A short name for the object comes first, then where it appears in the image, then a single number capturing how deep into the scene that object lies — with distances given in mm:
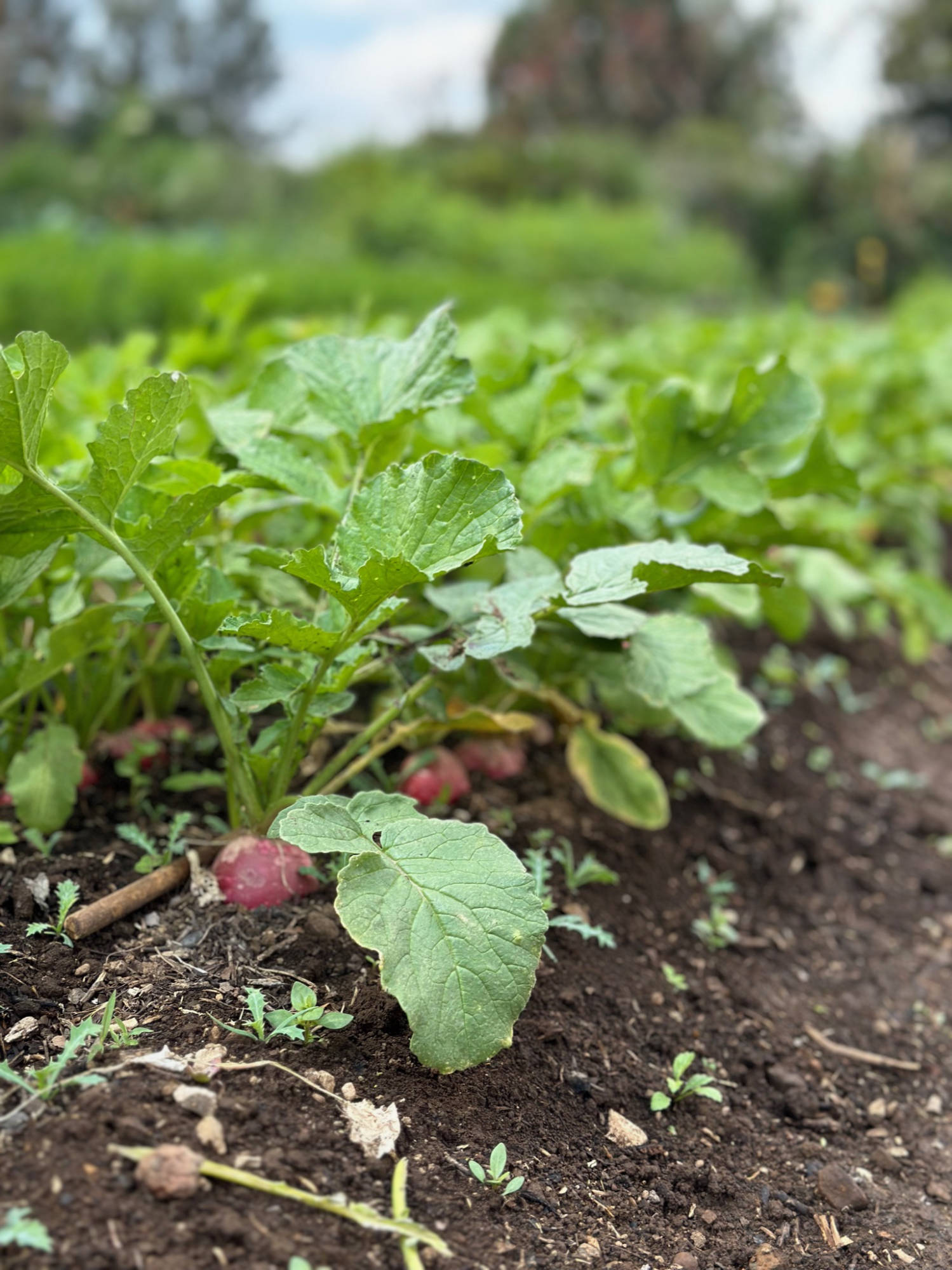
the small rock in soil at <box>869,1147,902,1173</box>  489
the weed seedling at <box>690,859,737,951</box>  589
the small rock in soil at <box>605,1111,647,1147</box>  445
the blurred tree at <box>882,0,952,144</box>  18993
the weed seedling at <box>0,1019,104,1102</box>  366
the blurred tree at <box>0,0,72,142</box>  16799
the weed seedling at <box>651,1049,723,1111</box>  474
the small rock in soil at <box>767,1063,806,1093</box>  513
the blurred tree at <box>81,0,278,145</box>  22090
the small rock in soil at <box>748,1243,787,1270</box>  416
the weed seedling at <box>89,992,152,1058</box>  387
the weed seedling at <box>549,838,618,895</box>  550
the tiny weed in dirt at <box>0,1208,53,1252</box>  322
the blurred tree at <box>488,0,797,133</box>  22480
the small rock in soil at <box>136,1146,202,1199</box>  347
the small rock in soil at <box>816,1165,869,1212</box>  454
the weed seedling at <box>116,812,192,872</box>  490
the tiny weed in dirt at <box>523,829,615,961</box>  495
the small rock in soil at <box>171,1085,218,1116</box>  374
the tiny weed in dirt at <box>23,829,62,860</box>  498
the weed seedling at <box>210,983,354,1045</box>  406
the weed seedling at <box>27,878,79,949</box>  445
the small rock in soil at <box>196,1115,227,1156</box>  364
